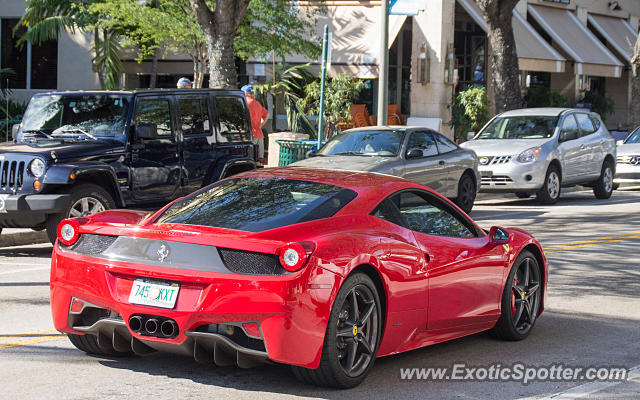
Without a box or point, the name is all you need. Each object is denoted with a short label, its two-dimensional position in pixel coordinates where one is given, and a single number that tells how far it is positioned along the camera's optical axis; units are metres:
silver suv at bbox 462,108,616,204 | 18.97
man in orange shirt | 17.91
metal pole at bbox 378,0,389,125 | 19.80
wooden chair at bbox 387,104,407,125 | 31.41
